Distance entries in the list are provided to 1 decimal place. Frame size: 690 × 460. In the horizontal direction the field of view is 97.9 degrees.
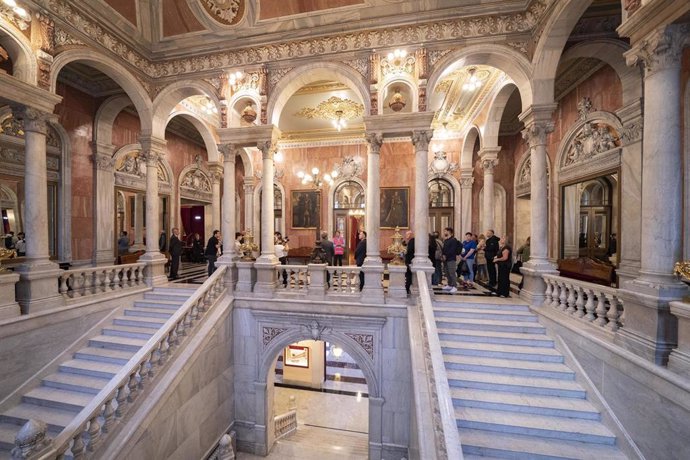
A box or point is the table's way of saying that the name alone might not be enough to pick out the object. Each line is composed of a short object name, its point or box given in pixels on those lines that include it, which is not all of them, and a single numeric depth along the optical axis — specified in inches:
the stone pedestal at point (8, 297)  190.4
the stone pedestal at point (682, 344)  110.8
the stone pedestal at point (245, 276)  270.5
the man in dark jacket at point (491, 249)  275.9
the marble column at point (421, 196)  247.9
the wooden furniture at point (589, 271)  252.7
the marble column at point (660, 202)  123.1
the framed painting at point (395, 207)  482.0
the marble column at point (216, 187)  426.0
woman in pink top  349.4
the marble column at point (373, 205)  251.6
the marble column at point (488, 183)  356.2
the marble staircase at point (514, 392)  130.9
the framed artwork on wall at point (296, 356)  450.6
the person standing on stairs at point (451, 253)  276.2
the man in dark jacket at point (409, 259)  254.7
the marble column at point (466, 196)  453.1
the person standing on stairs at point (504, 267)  244.5
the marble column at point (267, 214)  271.4
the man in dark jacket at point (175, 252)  344.5
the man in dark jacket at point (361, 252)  288.7
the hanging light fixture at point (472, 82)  315.0
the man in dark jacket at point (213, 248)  322.7
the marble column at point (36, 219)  208.5
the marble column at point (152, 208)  300.2
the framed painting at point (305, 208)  521.7
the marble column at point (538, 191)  229.0
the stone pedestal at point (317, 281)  251.9
